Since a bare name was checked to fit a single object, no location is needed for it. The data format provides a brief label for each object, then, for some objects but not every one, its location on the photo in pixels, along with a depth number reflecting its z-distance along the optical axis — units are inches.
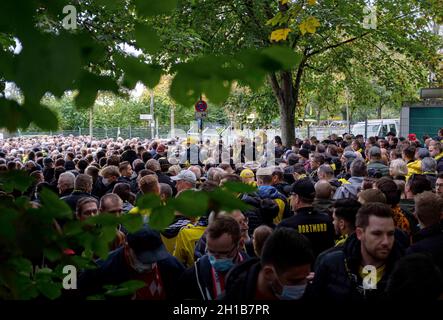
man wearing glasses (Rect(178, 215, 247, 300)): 159.2
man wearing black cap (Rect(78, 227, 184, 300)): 147.2
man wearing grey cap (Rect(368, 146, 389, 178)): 388.8
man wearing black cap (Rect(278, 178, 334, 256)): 226.8
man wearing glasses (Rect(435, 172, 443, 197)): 294.7
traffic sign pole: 712.0
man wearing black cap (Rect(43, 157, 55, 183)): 434.2
